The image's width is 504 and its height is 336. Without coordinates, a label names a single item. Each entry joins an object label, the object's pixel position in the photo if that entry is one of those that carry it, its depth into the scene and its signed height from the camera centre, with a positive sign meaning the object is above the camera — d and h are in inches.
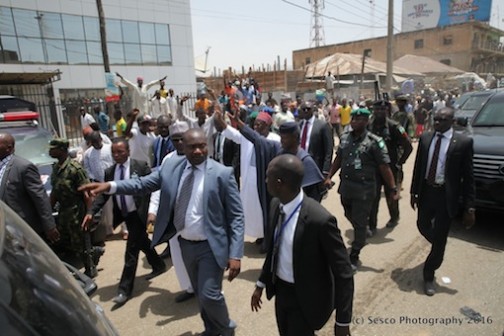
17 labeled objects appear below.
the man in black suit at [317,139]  218.1 -33.6
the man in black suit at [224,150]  244.7 -43.1
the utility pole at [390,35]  745.0 +92.2
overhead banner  1977.1 +387.0
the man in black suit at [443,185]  148.4 -44.1
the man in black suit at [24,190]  145.9 -39.6
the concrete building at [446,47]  1796.3 +177.8
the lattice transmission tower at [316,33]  2304.4 +314.8
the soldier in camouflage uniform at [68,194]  166.1 -47.5
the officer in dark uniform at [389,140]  219.9 -36.7
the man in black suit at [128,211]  157.9 -54.0
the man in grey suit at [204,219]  114.8 -42.7
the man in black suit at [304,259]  83.7 -41.6
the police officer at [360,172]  168.2 -42.4
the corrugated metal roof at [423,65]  1381.6 +57.0
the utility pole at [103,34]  482.3 +73.4
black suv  190.7 -48.5
